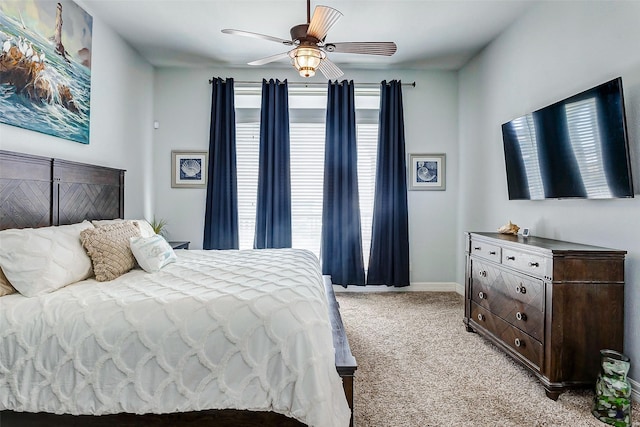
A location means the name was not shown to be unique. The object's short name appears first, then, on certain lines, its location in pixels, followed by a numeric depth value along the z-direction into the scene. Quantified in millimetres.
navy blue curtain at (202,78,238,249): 4379
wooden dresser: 2096
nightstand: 3791
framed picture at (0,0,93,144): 2301
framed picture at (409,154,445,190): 4582
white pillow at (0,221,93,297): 1733
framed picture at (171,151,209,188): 4523
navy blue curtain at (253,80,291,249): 4387
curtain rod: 4477
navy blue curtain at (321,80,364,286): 4414
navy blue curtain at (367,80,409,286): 4445
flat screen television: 2102
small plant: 4355
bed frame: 1485
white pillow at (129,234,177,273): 2221
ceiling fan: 2209
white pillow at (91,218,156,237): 2573
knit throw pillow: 2080
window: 4590
